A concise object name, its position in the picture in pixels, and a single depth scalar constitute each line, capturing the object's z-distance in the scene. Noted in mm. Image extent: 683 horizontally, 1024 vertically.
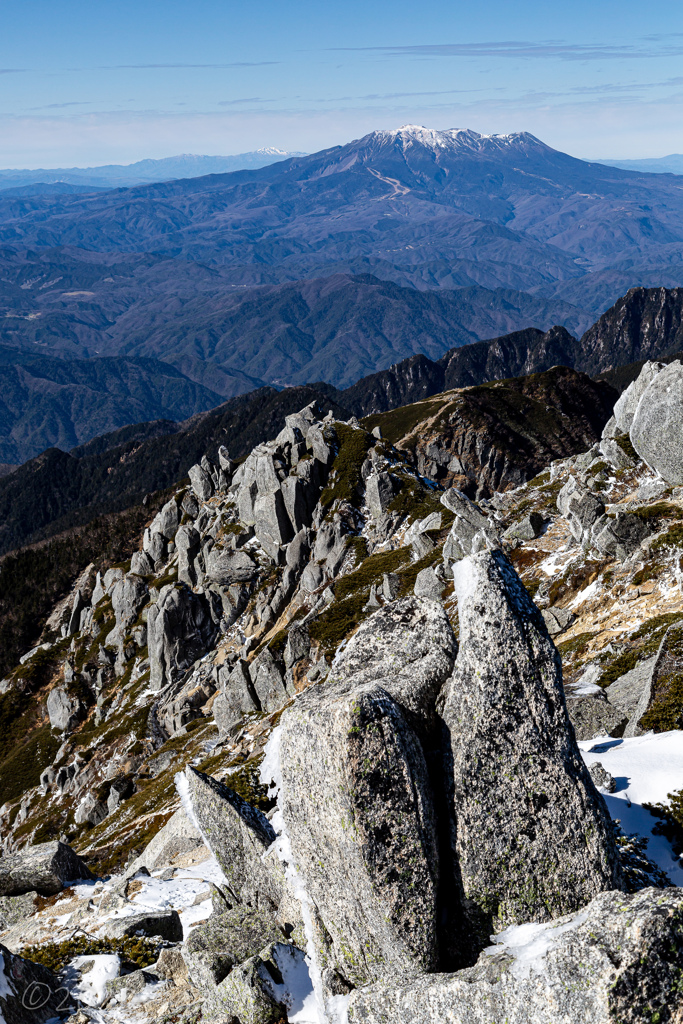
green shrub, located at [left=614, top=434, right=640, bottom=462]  56688
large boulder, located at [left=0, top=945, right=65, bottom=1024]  16938
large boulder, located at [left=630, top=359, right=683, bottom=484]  46656
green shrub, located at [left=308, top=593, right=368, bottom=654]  55759
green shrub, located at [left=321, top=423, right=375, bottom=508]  85562
